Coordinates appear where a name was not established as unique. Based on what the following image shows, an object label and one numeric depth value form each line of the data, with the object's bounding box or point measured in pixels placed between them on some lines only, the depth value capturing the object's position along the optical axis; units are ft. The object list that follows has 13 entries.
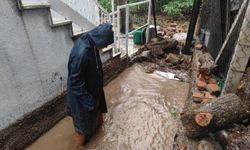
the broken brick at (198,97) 9.91
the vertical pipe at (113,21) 15.99
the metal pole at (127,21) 16.86
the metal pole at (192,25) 18.55
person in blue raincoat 8.98
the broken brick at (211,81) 11.08
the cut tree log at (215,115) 7.24
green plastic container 21.39
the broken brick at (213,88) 10.09
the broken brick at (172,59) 18.95
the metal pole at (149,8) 21.28
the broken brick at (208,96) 9.79
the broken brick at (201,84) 10.73
